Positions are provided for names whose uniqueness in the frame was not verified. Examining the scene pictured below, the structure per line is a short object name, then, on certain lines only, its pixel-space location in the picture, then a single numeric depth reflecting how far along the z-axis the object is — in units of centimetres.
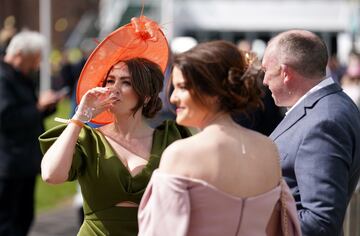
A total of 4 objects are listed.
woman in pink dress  498
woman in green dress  643
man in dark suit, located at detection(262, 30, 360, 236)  621
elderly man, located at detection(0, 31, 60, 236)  1235
